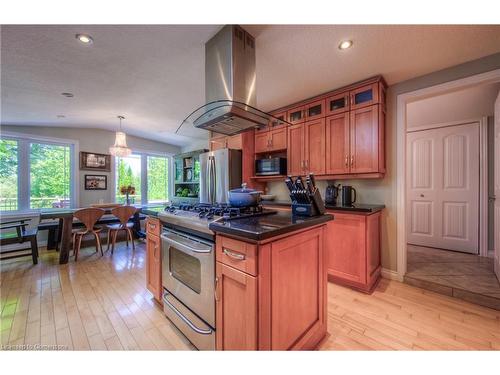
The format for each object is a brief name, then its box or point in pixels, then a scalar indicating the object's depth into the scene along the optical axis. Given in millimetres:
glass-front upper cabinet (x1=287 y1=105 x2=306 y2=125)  3008
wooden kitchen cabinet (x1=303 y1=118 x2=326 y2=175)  2801
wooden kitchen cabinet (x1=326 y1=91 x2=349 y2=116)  2574
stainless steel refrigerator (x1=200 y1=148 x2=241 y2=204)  3557
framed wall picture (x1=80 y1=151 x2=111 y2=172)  4590
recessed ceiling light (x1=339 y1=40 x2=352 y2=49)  1750
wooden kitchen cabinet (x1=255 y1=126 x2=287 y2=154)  3279
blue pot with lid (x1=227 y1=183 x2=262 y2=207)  1610
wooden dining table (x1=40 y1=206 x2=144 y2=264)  3006
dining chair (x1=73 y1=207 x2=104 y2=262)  3271
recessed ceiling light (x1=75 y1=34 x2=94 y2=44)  1656
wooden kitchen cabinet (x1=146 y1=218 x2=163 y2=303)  1853
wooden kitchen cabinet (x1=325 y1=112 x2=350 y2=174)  2578
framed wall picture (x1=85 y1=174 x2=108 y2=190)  4663
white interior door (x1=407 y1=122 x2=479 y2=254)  3154
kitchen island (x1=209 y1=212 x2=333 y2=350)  1014
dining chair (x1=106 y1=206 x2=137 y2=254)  3626
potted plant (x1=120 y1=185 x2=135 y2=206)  4462
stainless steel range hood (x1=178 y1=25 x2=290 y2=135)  1592
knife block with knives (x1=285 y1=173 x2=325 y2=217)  1450
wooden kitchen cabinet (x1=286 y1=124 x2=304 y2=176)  3031
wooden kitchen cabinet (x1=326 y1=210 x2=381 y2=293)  2172
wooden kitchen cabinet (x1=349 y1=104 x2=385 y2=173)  2357
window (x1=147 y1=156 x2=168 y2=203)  5762
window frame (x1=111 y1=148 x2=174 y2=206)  5016
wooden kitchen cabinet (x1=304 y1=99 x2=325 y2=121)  2795
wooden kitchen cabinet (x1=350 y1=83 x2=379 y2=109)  2352
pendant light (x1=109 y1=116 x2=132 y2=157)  3621
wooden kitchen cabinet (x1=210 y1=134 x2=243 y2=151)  3597
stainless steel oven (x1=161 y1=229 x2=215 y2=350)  1269
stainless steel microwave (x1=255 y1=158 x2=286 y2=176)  3220
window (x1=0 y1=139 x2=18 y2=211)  3768
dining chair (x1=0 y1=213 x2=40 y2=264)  2875
